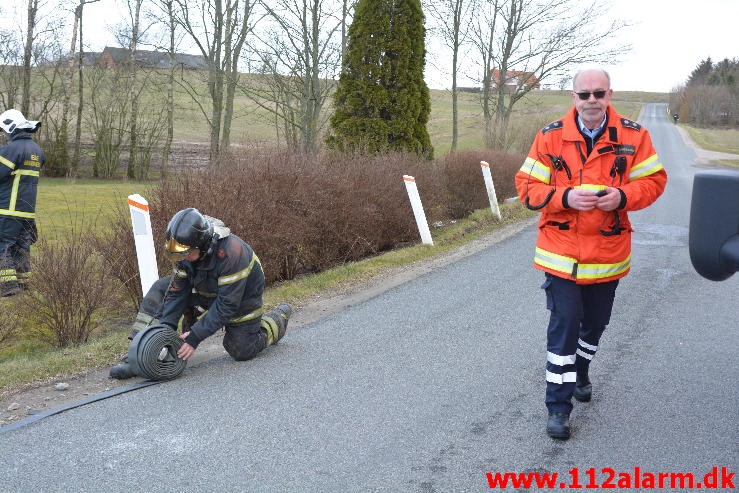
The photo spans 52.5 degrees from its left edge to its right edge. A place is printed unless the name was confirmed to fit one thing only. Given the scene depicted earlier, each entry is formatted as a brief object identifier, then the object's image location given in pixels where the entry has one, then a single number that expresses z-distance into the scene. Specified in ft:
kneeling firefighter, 17.15
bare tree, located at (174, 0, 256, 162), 81.00
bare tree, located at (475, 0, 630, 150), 107.04
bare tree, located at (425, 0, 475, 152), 101.60
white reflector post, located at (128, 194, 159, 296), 21.04
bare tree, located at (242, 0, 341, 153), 64.64
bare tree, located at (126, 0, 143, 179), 102.63
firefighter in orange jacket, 14.03
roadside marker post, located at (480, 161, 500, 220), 52.31
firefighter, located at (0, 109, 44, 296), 28.48
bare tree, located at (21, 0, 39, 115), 94.07
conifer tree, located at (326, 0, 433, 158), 52.47
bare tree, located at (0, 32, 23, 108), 98.07
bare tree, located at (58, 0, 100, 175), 100.54
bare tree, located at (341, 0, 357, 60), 67.29
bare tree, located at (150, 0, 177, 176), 92.72
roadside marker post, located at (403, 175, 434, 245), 39.50
